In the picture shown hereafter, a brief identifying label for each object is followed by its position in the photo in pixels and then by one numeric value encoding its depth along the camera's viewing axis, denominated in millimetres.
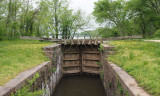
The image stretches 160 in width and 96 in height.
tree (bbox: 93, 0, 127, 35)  28062
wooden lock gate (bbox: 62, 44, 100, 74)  13844
